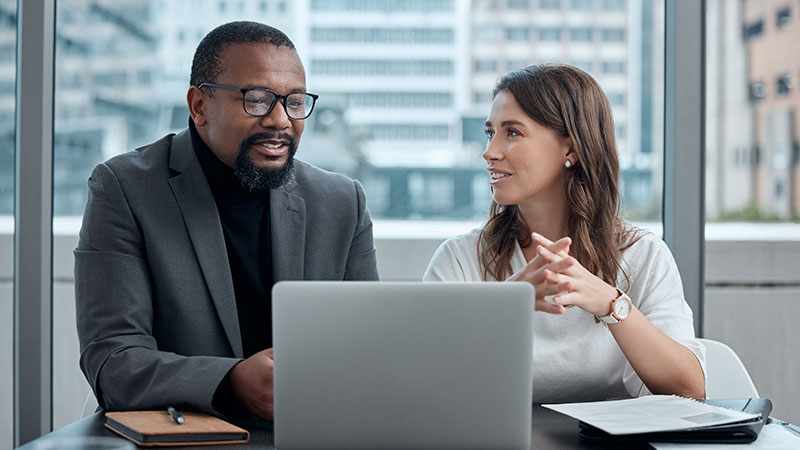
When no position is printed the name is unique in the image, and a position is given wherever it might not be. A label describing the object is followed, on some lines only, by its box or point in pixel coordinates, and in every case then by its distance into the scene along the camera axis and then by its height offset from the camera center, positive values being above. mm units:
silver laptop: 1070 -188
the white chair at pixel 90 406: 1762 -416
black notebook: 1195 -321
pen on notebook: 1289 -325
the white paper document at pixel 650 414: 1207 -311
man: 1722 +21
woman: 1867 +5
